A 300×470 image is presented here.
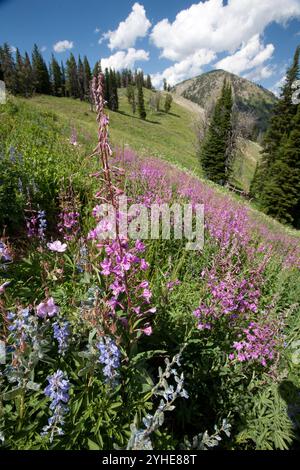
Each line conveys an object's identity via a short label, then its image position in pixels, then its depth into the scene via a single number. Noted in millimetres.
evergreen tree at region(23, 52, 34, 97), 64450
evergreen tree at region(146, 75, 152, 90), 123250
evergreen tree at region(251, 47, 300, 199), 33469
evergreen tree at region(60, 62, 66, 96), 76169
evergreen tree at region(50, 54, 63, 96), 73250
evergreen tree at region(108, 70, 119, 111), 74562
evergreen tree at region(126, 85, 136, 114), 77306
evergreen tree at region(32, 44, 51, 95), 68000
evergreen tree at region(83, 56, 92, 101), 75625
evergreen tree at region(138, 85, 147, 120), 72375
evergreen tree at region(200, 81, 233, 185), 36531
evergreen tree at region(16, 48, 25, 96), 64125
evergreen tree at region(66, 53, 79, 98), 72125
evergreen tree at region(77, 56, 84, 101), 73000
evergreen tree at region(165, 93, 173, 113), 88625
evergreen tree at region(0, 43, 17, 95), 63375
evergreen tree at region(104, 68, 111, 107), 75850
